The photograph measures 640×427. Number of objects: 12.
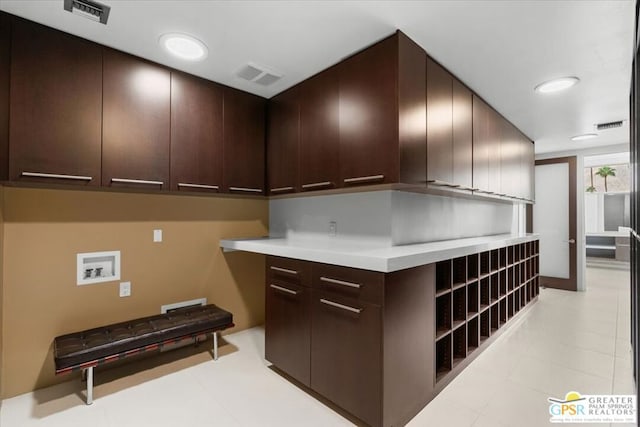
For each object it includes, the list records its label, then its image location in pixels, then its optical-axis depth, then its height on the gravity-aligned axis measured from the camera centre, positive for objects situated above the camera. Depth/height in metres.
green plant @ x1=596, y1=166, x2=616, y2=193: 8.57 +1.30
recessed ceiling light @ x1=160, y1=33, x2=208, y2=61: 2.09 +1.26
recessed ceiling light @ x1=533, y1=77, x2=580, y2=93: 2.69 +1.23
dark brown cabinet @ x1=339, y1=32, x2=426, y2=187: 2.01 +0.74
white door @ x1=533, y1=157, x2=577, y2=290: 5.14 -0.04
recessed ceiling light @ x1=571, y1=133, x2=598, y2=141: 4.39 +1.21
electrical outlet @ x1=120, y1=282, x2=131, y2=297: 2.54 -0.60
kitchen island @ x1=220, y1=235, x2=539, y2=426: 1.69 -0.68
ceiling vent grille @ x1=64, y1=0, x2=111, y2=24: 1.75 +1.25
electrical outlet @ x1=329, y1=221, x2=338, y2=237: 2.76 -0.09
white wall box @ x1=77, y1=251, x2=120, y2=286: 2.36 -0.40
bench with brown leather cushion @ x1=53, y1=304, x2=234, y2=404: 1.95 -0.86
